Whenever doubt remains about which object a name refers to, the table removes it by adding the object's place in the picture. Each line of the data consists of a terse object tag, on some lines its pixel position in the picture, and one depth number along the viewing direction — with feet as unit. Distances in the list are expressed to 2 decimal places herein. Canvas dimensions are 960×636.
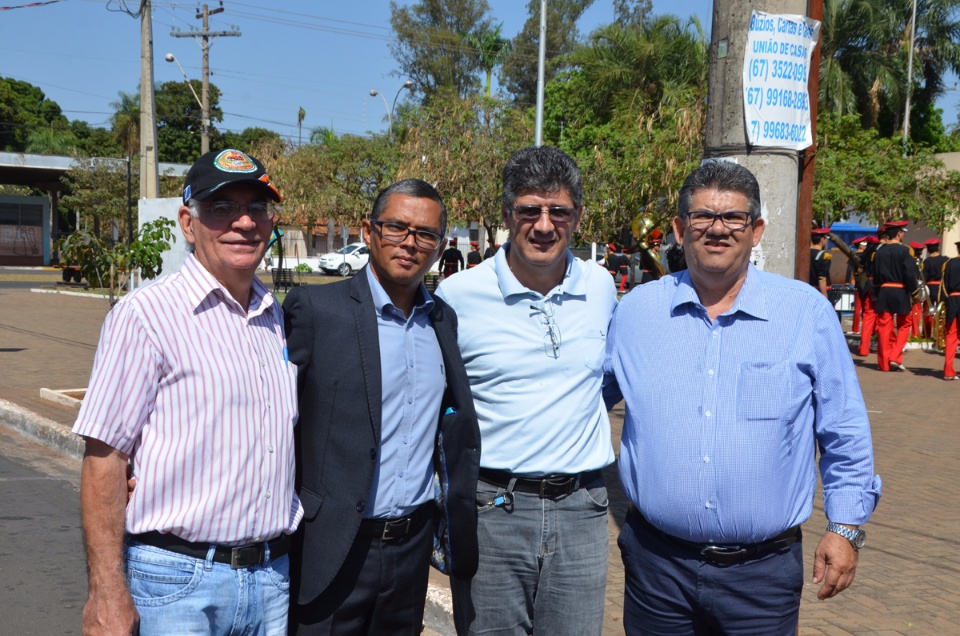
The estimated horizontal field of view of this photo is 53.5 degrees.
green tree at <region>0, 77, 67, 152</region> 224.12
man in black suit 8.89
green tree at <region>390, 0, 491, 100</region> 173.68
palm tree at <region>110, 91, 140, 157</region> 179.22
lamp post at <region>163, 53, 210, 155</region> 109.09
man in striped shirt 7.54
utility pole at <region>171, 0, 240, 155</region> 115.83
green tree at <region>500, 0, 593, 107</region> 179.22
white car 142.20
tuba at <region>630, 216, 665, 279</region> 31.14
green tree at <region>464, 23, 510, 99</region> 177.17
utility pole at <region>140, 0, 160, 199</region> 62.95
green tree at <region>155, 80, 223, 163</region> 236.02
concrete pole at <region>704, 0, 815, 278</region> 14.65
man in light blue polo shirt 10.11
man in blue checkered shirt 9.26
